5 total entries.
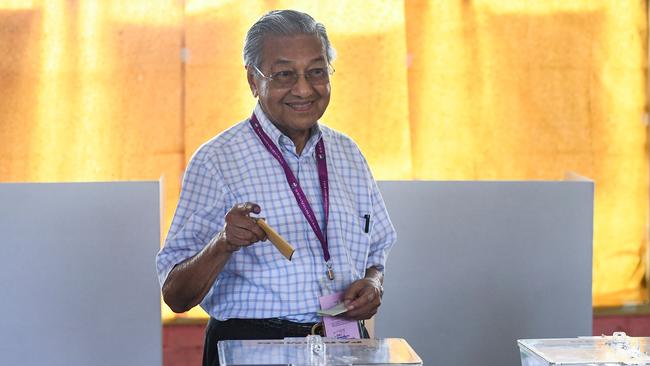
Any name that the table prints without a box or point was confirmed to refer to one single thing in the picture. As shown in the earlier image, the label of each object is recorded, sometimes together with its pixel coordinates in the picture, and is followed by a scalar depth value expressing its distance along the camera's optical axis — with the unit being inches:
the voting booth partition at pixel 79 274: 242.1
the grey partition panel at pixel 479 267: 268.1
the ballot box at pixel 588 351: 151.1
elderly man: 175.3
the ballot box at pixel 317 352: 143.3
